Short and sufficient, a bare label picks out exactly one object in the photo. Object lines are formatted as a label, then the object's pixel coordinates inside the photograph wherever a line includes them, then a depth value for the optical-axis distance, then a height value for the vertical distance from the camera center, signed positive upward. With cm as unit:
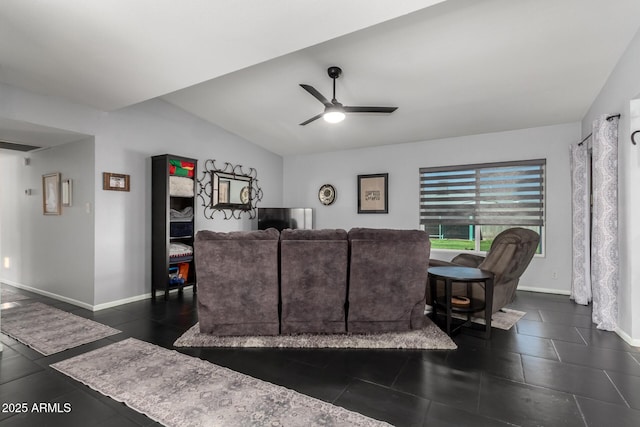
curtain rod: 298 +91
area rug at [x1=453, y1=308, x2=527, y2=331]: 325 -119
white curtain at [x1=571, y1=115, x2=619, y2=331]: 305 -13
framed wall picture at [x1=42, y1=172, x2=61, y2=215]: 430 +24
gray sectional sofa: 286 -63
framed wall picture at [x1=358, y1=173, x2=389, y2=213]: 593 +34
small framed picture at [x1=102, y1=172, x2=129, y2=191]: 398 +38
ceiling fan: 333 +112
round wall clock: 650 +35
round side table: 292 -78
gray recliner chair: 324 -54
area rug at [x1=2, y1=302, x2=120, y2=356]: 284 -121
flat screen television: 618 -15
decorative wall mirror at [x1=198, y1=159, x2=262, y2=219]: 532 +37
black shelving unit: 431 -30
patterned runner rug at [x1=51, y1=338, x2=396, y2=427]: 177 -119
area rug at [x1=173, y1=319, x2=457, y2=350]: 274 -118
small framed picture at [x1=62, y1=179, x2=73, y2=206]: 414 +25
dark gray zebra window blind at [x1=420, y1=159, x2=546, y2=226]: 479 +27
